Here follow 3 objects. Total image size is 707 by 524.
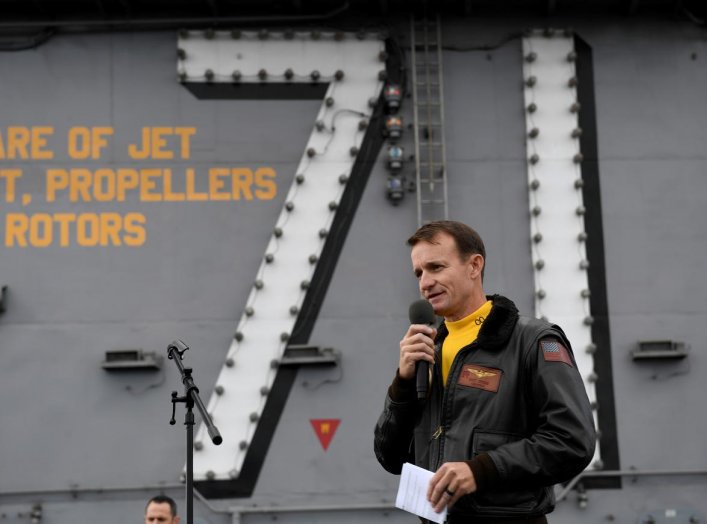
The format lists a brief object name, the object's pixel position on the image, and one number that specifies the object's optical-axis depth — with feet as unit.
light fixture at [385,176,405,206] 26.40
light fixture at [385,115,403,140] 26.76
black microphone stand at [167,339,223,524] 14.25
